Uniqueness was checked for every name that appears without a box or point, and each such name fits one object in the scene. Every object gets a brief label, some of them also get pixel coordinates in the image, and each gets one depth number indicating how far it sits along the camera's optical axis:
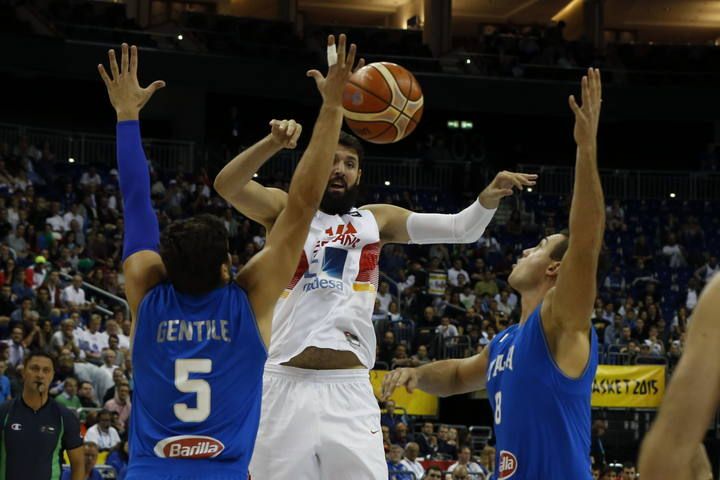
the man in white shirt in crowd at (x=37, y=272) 17.55
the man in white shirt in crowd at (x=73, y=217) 20.89
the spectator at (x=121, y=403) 14.57
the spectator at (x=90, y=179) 22.83
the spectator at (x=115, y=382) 14.88
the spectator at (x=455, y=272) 23.96
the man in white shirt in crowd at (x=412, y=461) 15.58
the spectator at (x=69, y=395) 14.51
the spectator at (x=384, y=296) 21.75
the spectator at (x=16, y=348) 14.92
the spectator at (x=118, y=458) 13.20
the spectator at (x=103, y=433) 13.65
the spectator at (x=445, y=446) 17.55
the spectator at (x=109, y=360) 15.71
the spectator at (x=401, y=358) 17.70
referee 8.56
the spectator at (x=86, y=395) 14.87
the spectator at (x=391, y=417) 17.34
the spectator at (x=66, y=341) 15.57
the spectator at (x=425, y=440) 17.52
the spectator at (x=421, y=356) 19.24
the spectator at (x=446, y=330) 20.48
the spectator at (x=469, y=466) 16.02
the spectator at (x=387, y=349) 19.33
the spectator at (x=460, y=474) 15.77
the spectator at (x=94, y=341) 16.02
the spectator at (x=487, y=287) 23.38
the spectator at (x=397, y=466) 15.43
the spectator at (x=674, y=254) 27.42
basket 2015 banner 20.12
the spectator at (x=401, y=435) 16.94
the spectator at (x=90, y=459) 11.55
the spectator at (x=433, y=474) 15.48
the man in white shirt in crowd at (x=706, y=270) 26.09
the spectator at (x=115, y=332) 16.52
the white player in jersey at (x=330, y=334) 5.89
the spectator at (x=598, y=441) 19.83
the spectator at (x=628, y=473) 17.41
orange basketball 6.84
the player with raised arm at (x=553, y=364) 4.33
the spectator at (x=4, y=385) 13.53
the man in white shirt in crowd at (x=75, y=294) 17.45
